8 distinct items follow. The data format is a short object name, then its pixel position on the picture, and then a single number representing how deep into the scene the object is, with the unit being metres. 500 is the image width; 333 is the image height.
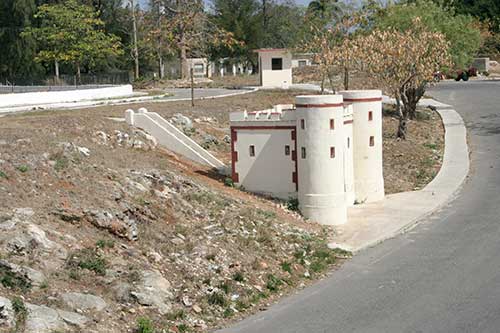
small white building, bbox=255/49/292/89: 63.09
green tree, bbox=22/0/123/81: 63.72
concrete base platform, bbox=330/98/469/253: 27.81
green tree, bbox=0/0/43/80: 69.44
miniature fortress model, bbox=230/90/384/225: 29.27
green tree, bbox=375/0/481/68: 52.78
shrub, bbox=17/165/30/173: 23.84
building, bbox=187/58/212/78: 79.96
